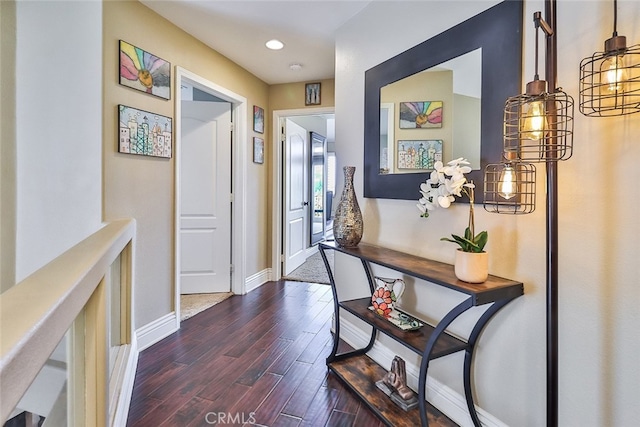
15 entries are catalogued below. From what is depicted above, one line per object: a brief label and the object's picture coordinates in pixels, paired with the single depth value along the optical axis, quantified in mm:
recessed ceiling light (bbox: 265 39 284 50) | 2898
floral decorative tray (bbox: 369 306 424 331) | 1662
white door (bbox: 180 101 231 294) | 3514
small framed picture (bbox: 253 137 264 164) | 3823
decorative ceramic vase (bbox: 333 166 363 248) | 2043
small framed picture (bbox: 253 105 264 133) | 3816
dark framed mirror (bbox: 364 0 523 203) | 1365
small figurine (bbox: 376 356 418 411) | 1709
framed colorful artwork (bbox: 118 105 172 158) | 2232
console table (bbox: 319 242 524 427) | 1291
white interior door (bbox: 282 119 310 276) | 4309
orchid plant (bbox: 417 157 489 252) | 1339
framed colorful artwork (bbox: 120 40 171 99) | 2229
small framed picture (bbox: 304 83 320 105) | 3871
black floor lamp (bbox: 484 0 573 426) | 1048
